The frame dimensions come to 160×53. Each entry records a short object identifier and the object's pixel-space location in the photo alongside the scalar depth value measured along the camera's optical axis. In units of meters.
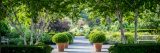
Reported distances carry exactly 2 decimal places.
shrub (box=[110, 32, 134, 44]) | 28.86
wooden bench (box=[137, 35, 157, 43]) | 27.91
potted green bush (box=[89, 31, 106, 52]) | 22.48
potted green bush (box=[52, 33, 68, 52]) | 22.81
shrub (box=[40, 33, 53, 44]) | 31.52
